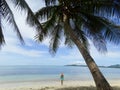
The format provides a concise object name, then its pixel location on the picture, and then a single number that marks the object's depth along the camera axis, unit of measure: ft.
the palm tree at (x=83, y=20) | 14.58
